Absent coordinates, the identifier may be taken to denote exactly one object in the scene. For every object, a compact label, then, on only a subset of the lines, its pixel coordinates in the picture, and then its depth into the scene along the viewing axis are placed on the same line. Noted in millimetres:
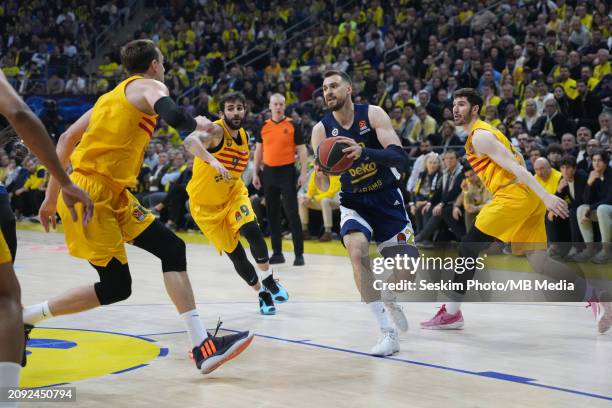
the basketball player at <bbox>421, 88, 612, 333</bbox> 6750
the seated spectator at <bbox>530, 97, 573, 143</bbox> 12742
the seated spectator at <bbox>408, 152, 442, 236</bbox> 12352
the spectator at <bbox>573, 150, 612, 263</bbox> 10477
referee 11070
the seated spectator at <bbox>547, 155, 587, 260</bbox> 10812
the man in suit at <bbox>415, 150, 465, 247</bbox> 11820
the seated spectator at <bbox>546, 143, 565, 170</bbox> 11258
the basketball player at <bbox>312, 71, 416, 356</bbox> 6062
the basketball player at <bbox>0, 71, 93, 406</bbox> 3350
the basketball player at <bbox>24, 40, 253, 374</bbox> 5125
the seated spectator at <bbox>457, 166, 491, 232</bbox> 11422
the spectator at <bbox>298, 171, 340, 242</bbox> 13656
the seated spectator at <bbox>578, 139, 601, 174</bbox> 11266
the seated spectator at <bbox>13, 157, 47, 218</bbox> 18750
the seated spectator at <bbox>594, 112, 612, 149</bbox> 11805
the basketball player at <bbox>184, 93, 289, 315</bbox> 7727
